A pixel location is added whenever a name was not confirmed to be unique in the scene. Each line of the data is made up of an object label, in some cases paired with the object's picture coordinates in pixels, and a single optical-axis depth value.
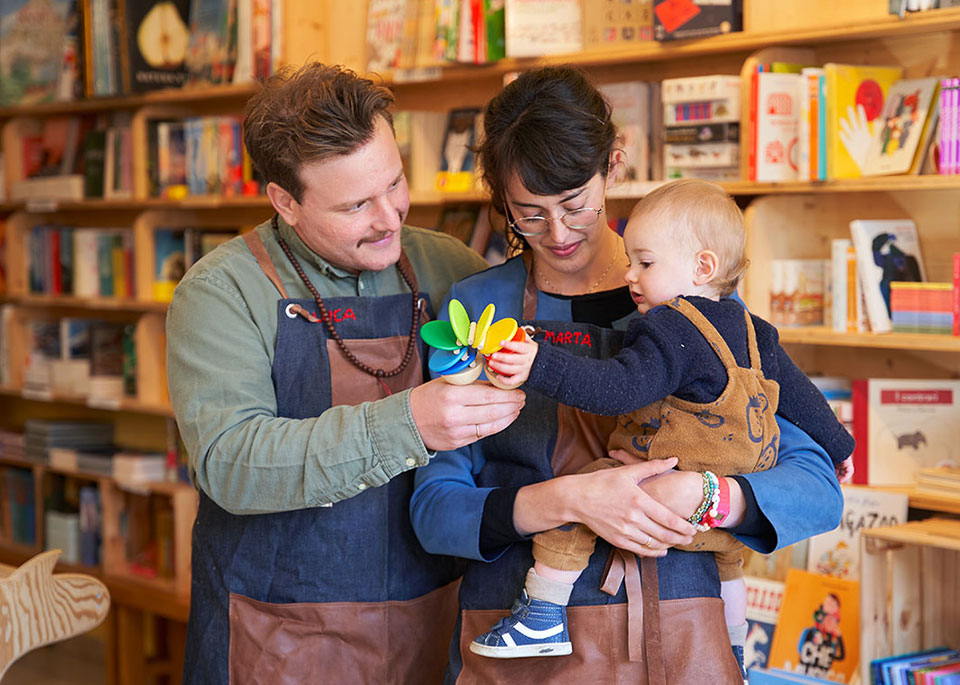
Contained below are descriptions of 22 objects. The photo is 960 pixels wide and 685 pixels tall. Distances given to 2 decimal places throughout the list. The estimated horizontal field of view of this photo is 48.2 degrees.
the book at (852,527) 2.82
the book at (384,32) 3.71
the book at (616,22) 3.15
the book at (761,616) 3.03
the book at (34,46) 4.82
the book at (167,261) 4.47
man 1.76
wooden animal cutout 2.41
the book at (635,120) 3.22
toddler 1.50
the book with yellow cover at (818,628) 2.87
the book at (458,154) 3.56
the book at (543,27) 3.27
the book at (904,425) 2.87
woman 1.54
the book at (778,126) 2.87
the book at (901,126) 2.77
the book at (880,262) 2.82
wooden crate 2.68
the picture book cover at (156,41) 4.36
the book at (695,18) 2.95
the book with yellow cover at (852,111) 2.77
